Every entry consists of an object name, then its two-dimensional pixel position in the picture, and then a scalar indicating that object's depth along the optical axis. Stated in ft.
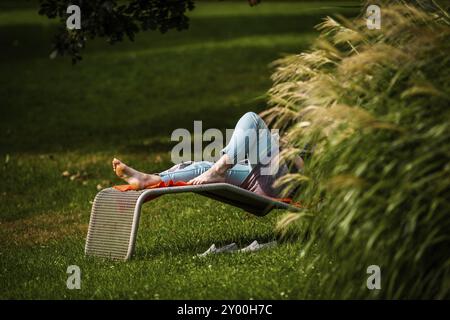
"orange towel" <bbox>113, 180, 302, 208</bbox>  33.52
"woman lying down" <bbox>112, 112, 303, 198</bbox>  34.26
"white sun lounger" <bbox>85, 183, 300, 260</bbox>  32.77
